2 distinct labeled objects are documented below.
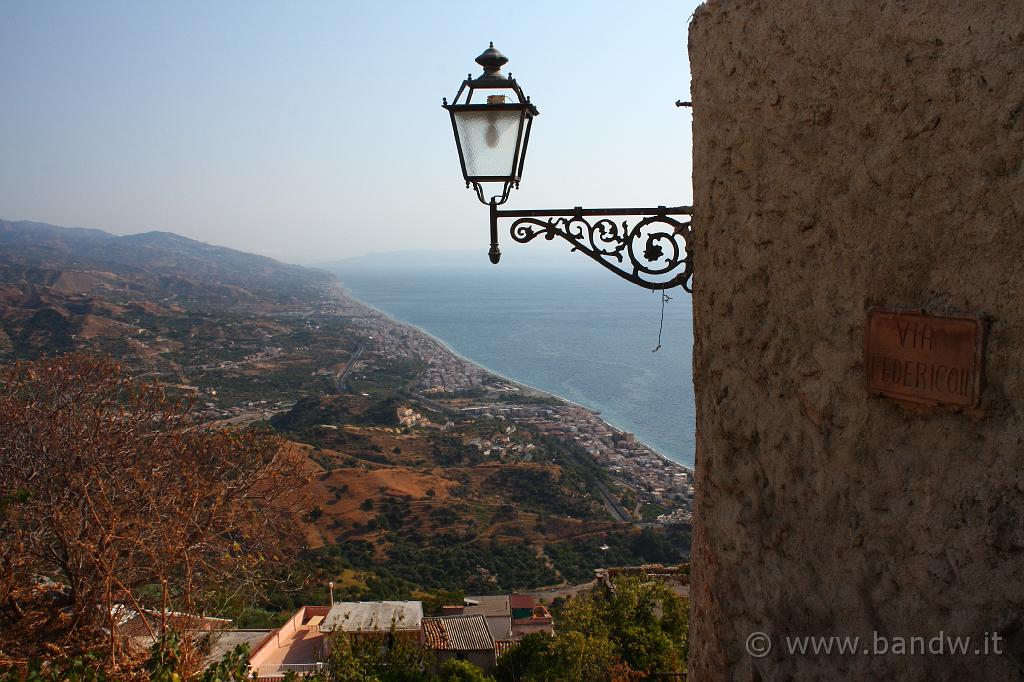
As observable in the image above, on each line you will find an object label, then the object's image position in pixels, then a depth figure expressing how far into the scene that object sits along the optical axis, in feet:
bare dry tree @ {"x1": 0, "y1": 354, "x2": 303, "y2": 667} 20.51
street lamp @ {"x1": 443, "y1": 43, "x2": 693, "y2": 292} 8.95
